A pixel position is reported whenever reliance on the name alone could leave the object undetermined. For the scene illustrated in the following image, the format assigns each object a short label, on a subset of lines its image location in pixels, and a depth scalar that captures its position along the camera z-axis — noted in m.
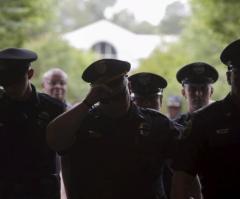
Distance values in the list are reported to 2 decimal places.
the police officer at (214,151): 6.30
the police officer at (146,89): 9.53
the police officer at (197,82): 10.48
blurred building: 120.81
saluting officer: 7.17
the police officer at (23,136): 8.03
